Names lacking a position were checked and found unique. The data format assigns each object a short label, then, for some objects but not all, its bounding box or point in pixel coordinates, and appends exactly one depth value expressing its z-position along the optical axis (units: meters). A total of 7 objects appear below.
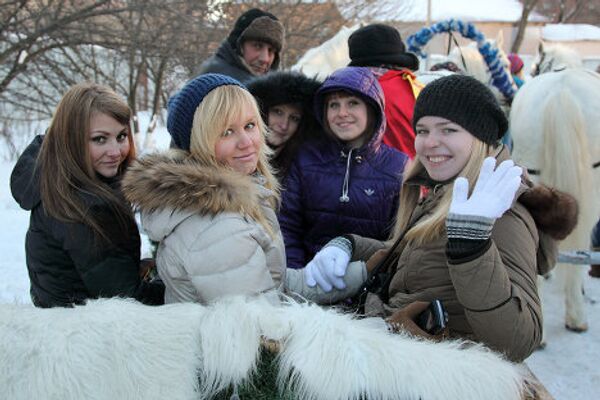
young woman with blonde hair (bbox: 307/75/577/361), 1.37
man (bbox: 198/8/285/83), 3.83
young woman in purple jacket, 2.46
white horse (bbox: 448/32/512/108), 5.37
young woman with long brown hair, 1.79
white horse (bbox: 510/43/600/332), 3.76
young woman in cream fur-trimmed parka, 1.54
